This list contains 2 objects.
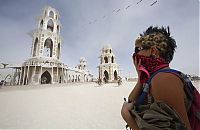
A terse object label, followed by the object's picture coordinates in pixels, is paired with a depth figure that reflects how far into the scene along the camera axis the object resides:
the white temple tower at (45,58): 27.91
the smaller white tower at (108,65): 40.81
